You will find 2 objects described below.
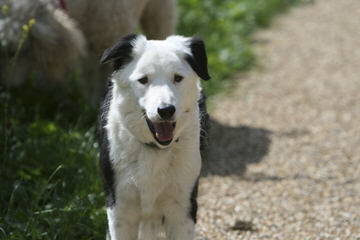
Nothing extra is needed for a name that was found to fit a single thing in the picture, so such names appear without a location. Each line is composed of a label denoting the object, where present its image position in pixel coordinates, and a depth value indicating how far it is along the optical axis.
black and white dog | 5.57
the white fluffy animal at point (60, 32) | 8.80
